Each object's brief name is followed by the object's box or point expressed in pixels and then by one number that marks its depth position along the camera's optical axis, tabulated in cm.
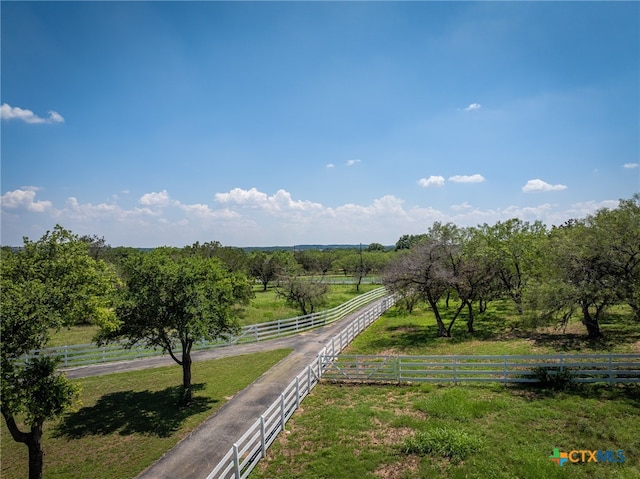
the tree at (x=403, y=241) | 15875
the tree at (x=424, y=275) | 2498
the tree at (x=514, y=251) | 2994
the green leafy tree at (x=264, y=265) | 6712
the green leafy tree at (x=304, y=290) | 3419
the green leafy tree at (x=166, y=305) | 1525
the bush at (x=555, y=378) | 1487
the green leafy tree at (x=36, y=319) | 880
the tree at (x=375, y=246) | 19444
